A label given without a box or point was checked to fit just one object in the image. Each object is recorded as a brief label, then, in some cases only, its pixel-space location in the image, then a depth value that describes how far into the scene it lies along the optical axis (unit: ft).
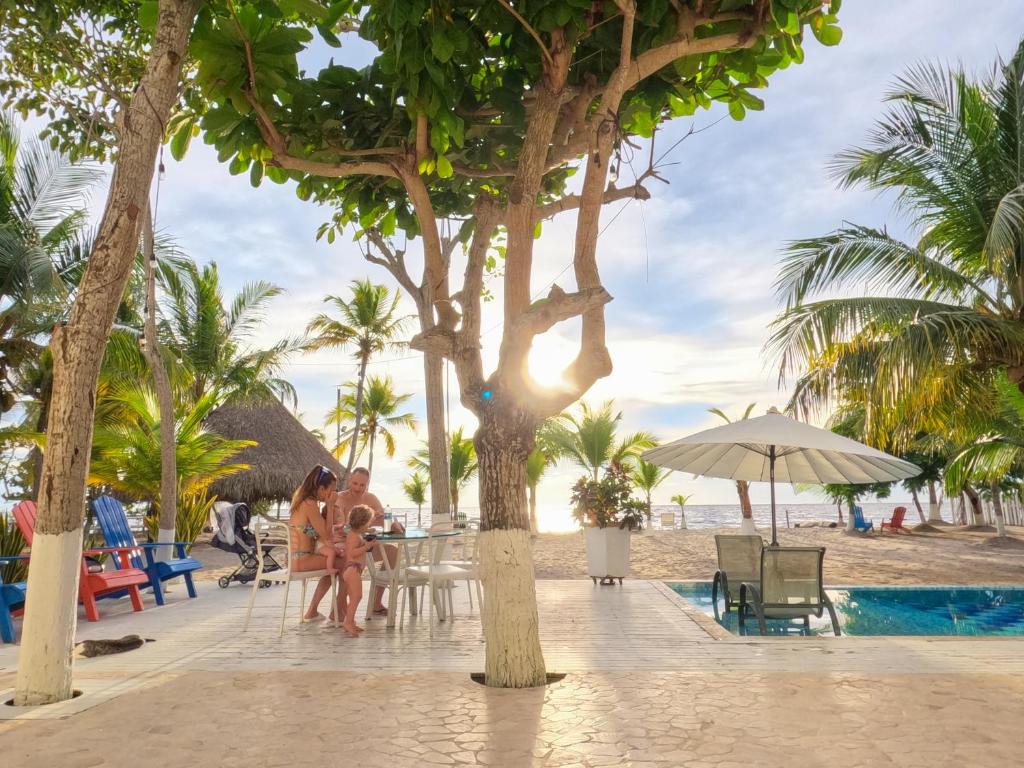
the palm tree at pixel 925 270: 31.45
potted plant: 30.73
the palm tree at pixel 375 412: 101.19
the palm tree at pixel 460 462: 89.71
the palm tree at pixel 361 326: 83.61
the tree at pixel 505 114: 13.28
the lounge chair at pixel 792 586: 20.80
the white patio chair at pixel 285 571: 19.49
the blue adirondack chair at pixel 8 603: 19.11
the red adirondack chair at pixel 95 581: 21.35
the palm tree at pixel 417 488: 122.28
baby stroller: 32.01
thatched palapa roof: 62.80
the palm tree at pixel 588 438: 75.00
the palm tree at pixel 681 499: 104.68
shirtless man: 22.82
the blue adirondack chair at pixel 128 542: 24.89
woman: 20.17
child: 19.40
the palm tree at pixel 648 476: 88.89
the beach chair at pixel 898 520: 77.46
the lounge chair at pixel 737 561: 23.94
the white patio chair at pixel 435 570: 19.13
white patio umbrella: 22.16
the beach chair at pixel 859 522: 78.47
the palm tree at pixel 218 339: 66.80
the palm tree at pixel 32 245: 38.06
